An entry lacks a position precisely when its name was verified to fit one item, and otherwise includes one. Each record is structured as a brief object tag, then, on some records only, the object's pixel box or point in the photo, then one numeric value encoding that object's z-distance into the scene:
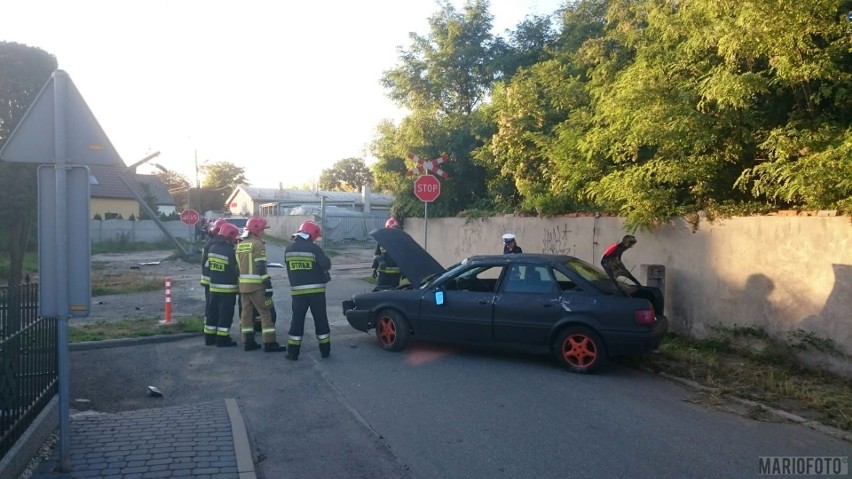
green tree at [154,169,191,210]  73.81
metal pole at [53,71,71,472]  4.78
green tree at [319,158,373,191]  86.69
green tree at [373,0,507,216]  17.03
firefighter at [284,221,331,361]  8.88
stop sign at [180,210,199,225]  32.41
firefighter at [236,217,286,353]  9.48
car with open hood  8.01
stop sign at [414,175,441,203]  13.38
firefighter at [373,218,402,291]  11.95
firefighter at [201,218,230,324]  10.52
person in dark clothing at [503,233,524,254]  11.74
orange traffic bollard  11.66
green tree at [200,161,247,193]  80.06
